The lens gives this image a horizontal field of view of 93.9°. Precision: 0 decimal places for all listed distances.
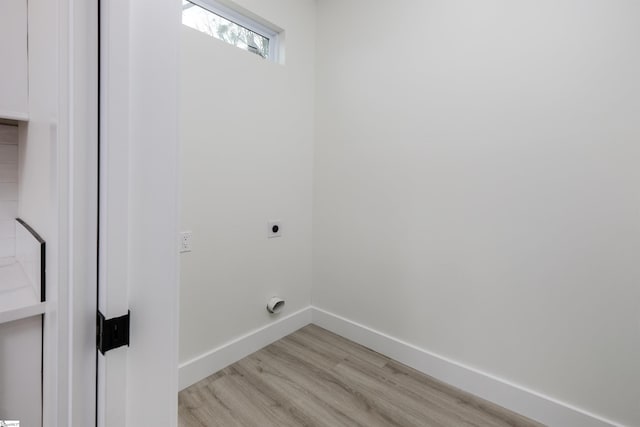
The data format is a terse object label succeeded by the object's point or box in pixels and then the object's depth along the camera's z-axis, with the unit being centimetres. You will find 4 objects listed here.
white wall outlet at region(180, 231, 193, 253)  174
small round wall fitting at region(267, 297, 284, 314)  225
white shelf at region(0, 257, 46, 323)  75
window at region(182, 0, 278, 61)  184
